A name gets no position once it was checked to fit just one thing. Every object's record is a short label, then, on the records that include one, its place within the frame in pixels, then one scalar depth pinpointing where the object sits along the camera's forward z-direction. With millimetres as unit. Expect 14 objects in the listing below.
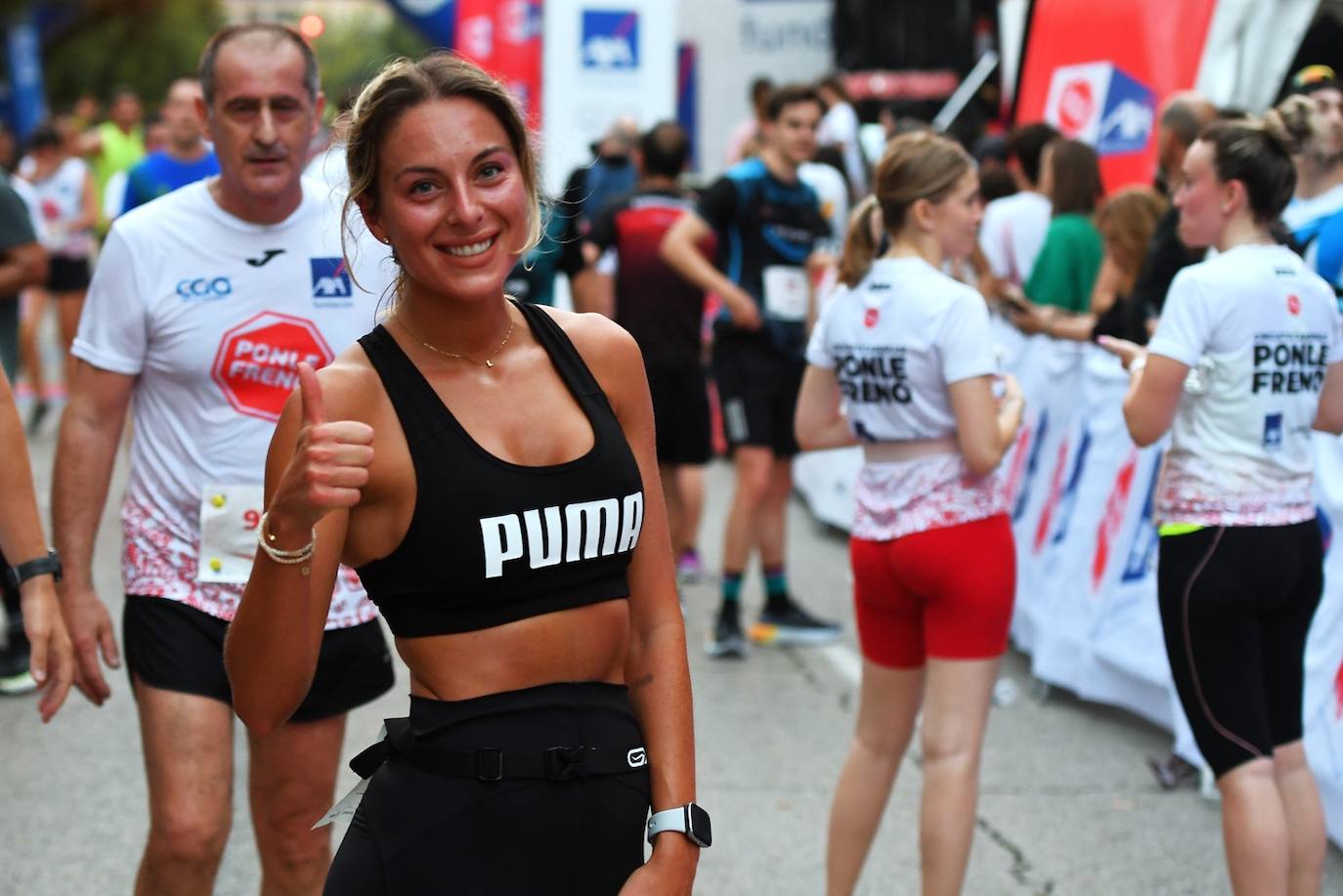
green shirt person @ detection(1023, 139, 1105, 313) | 14306
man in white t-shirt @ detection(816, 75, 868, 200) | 25277
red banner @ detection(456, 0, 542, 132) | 32281
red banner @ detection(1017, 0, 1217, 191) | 16375
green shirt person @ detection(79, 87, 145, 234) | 32812
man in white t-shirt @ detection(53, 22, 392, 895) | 6872
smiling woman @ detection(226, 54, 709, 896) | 4542
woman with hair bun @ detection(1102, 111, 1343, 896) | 7618
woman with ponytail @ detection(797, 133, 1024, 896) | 8016
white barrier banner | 9959
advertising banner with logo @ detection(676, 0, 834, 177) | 33998
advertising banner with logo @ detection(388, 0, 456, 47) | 33936
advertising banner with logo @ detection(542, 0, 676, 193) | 27895
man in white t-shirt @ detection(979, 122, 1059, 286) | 15953
